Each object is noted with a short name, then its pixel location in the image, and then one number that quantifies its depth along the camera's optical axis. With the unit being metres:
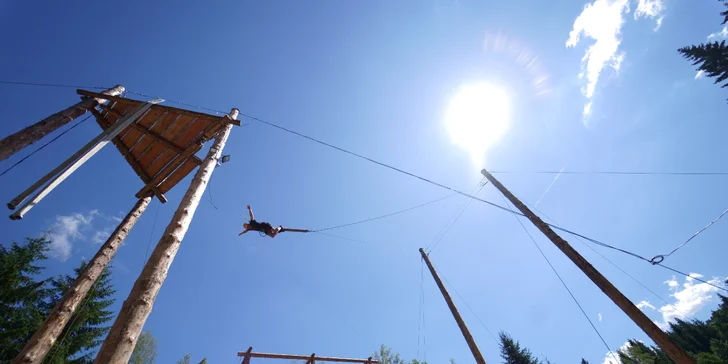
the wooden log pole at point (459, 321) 8.54
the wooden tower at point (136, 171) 2.52
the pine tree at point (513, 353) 22.42
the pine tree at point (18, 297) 11.67
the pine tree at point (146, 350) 21.78
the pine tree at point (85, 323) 12.50
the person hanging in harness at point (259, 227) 8.18
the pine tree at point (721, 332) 25.38
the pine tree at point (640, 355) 28.98
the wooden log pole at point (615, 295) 4.63
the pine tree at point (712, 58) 14.92
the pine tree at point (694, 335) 34.81
